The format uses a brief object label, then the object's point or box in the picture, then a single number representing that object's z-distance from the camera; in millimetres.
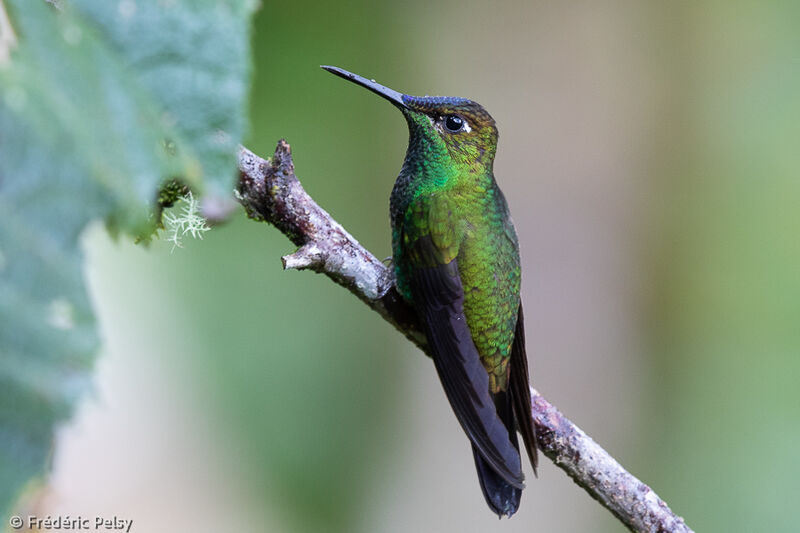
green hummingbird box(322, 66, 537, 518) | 4941
